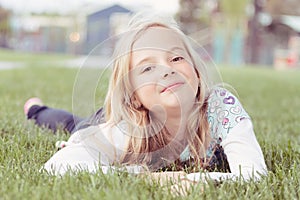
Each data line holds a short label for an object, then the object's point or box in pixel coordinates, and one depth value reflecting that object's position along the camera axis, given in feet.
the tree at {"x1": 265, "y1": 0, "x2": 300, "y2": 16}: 75.46
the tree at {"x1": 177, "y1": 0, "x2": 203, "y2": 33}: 73.46
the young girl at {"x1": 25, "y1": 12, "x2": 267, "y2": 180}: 5.06
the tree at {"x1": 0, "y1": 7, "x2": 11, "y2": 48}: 77.51
